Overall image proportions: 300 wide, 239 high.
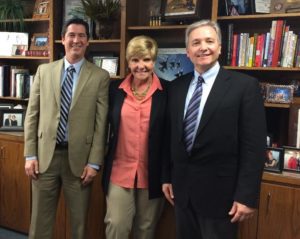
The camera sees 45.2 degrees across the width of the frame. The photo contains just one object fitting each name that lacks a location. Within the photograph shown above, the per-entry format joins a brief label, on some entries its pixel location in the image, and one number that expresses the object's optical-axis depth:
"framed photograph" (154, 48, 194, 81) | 2.72
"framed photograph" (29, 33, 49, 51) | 3.23
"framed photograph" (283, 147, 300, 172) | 2.10
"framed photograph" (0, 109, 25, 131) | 2.86
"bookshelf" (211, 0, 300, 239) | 2.00
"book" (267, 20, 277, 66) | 2.29
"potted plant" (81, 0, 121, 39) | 2.73
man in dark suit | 1.57
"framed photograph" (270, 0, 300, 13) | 2.28
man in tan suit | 2.03
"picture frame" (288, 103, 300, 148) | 2.21
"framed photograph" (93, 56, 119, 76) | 2.86
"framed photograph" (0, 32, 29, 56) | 3.21
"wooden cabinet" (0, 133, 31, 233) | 2.72
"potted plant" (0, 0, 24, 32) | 3.17
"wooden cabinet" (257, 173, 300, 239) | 1.99
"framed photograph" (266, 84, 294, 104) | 2.30
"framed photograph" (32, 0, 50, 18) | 3.14
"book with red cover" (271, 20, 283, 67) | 2.27
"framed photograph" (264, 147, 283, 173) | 2.09
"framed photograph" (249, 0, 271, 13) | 2.36
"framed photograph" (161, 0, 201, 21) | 2.47
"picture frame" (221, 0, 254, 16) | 2.40
